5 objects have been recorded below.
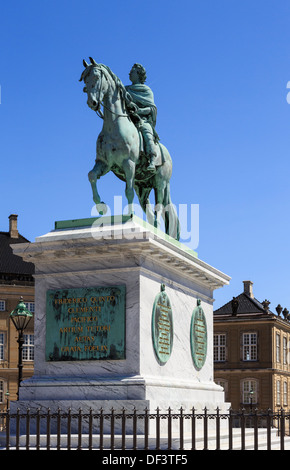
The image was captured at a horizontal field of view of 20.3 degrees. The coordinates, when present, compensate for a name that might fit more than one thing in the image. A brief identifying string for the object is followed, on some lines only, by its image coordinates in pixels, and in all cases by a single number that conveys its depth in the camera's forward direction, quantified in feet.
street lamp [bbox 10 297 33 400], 70.38
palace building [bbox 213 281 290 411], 227.40
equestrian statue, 54.53
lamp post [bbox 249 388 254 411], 223.84
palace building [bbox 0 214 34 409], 212.64
